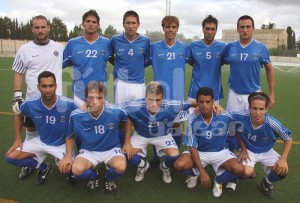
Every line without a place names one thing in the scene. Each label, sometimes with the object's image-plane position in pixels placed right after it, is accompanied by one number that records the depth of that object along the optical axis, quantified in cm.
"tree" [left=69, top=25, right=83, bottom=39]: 4288
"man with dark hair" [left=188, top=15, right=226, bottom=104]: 409
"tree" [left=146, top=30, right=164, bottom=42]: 3231
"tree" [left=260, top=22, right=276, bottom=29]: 8350
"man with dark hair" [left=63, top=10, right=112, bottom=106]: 394
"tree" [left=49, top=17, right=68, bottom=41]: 4166
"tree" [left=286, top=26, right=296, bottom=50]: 6917
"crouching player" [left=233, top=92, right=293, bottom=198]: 320
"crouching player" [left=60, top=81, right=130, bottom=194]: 317
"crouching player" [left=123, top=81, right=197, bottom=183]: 349
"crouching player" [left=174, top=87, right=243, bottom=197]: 328
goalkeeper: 369
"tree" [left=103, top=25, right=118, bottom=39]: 5253
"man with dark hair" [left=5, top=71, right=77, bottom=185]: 338
